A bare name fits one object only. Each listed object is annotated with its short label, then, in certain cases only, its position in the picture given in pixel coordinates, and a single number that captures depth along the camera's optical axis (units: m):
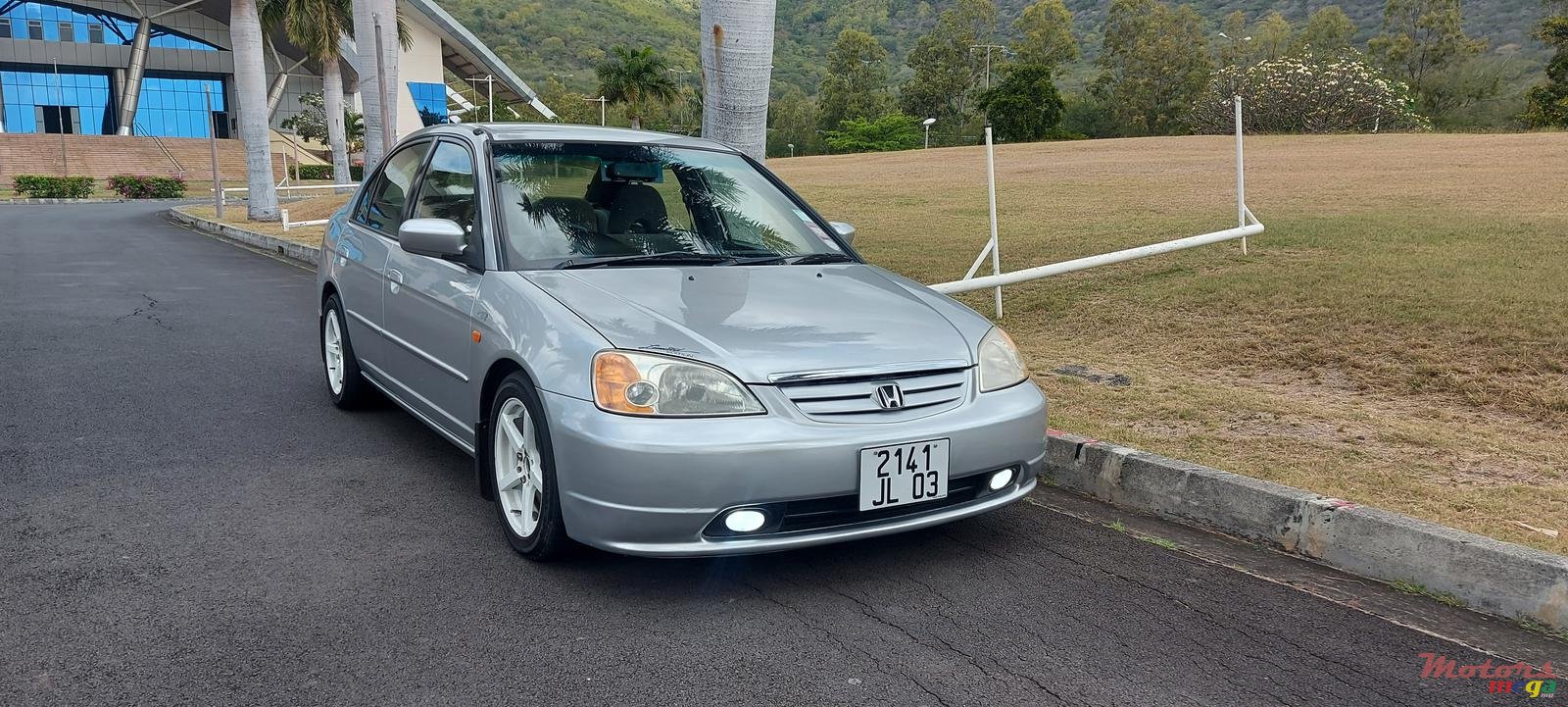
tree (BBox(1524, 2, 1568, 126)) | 46.12
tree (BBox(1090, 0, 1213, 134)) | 77.88
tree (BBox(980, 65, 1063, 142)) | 64.81
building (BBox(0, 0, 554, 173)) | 70.25
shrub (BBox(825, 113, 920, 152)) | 80.69
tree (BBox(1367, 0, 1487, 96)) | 72.22
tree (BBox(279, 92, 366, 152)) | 63.09
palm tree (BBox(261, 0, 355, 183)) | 38.12
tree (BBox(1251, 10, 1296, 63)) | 89.62
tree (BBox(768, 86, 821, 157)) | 93.94
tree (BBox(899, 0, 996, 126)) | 89.56
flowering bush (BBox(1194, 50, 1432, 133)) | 37.25
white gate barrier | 8.00
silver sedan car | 3.36
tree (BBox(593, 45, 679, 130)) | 70.00
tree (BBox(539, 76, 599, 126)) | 80.69
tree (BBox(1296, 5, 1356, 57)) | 87.50
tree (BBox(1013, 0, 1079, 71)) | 87.12
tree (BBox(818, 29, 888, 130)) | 92.81
